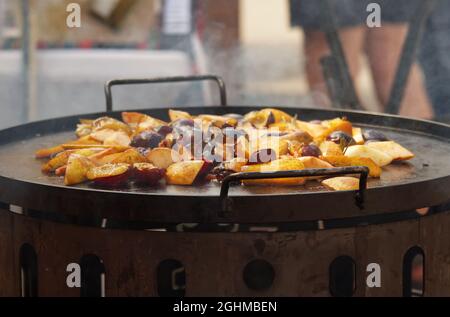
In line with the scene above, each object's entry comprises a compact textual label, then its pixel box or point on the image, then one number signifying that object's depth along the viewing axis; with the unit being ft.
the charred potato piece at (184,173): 8.25
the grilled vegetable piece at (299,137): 9.35
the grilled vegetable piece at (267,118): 10.51
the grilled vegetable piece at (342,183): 7.84
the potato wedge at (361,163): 8.46
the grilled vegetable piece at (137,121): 10.34
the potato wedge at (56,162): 8.80
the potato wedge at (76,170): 8.21
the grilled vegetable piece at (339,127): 9.87
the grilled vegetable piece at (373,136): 9.80
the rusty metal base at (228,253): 7.35
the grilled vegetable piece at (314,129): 9.83
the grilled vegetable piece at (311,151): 8.82
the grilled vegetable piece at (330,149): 8.96
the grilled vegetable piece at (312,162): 8.27
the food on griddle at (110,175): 8.07
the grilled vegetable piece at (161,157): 8.67
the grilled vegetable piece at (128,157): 8.64
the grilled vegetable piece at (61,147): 9.39
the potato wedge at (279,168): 8.12
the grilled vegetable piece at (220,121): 10.21
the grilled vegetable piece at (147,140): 9.37
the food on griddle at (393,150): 9.05
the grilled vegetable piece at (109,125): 10.12
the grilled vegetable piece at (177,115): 10.57
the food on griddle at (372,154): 8.94
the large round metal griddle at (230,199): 7.23
